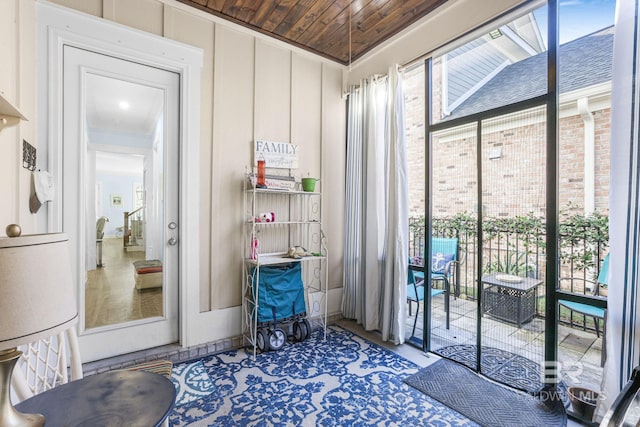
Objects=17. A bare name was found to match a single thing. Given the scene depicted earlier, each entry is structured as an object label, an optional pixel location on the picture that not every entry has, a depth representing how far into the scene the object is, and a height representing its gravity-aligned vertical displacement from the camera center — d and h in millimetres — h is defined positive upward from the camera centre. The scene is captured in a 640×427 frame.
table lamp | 699 -217
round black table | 907 -636
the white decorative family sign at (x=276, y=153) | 2834 +574
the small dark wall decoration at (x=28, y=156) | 1644 +315
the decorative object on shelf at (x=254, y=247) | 2627 -312
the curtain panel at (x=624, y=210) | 1520 +21
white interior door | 2148 +248
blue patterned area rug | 1789 -1231
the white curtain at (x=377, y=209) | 2723 +38
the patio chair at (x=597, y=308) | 1740 -565
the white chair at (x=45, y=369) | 1104 -666
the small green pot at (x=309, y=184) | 2861 +271
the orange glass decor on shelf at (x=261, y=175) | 2600 +324
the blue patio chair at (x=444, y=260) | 2523 -403
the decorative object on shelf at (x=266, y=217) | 2766 -47
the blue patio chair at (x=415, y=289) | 2793 -727
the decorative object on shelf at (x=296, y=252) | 2812 -384
